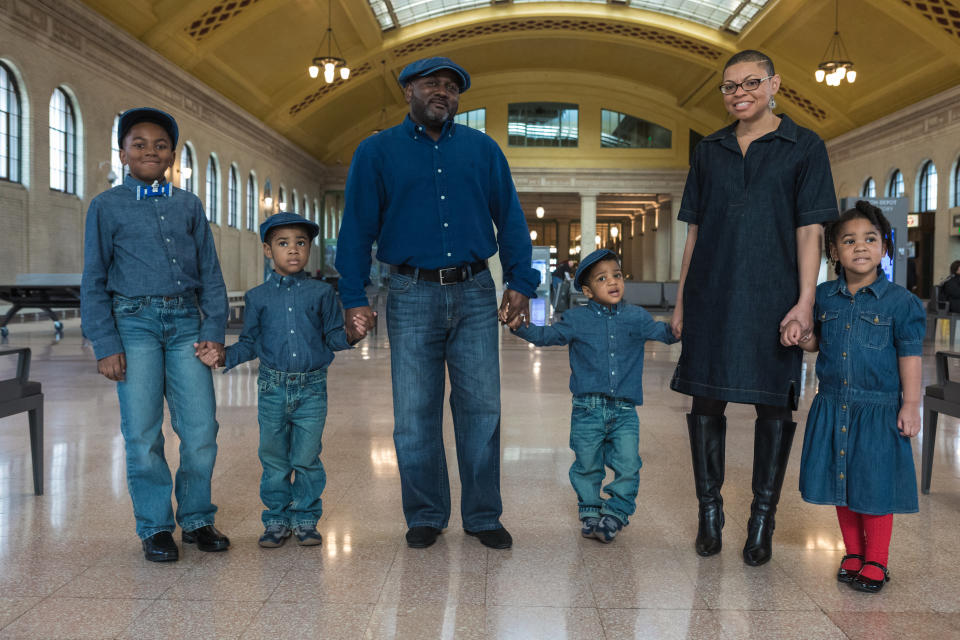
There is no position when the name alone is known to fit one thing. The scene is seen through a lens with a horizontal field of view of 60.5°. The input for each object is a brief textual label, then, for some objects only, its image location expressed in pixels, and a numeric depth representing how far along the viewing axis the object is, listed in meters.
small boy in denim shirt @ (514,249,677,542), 3.43
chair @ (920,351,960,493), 4.07
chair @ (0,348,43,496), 3.91
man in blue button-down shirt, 3.24
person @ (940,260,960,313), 14.59
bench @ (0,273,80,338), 12.42
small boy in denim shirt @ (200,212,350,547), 3.29
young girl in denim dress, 2.84
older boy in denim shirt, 3.11
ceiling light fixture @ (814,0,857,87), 20.14
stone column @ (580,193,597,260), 35.75
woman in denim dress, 3.01
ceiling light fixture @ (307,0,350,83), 19.62
